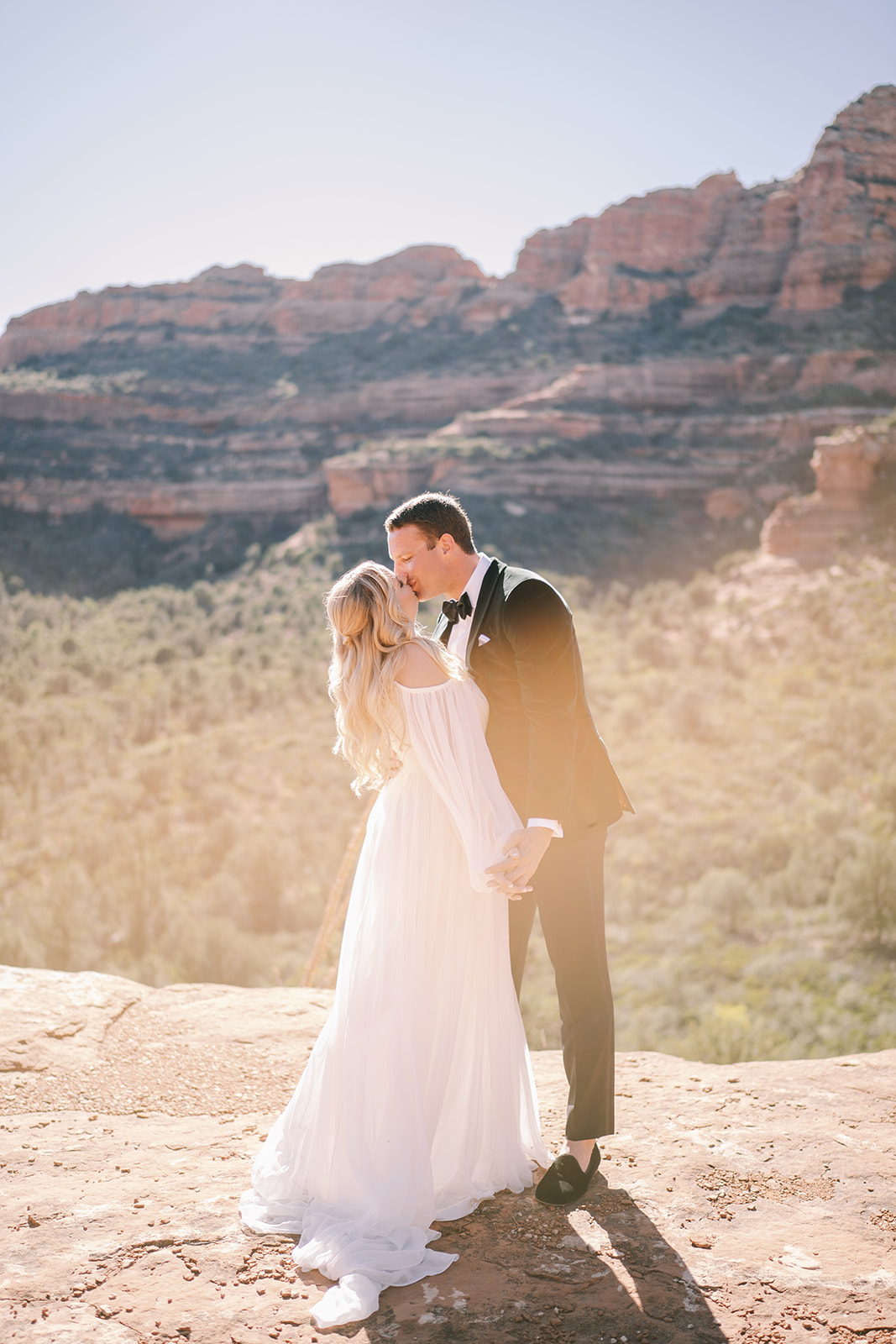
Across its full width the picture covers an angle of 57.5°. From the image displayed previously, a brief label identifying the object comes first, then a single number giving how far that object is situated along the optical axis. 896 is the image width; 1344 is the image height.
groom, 2.29
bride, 2.16
